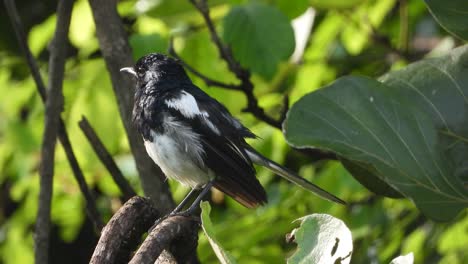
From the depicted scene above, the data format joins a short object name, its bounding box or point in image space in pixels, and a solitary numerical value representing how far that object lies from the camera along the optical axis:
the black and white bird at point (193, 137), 6.32
